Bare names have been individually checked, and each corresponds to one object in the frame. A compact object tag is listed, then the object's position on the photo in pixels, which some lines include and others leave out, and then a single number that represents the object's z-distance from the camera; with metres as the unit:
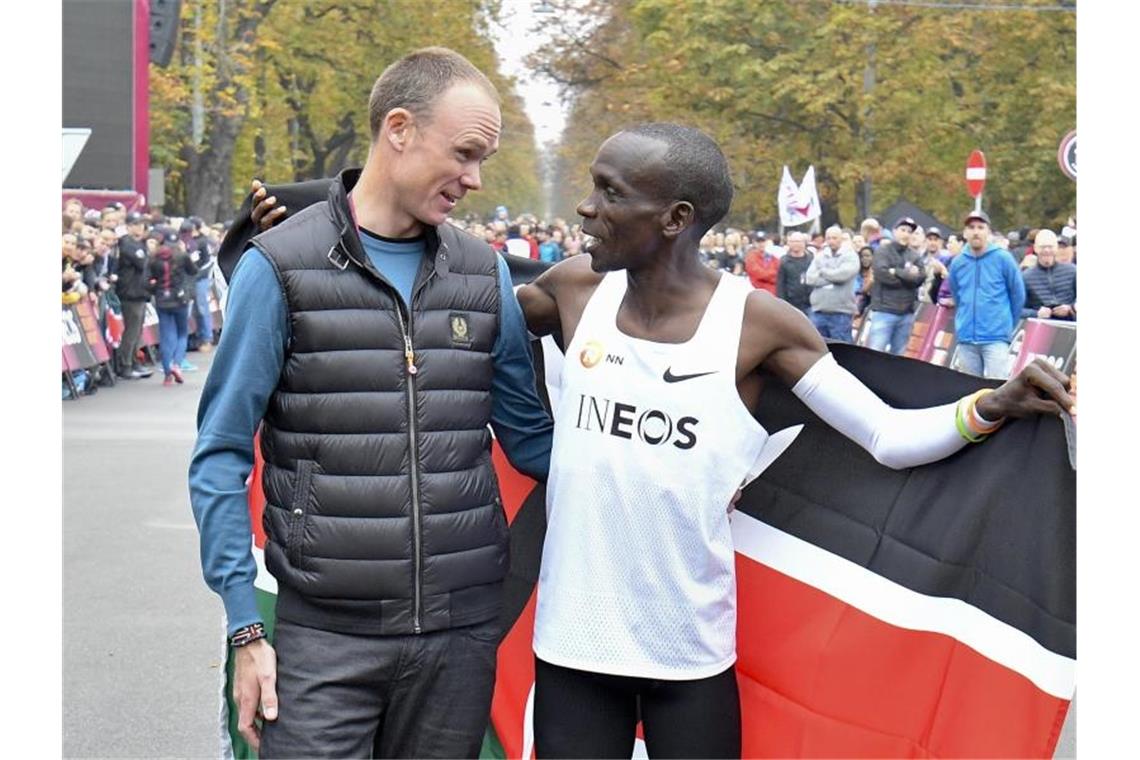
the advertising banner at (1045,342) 14.64
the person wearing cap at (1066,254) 17.20
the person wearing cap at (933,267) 19.69
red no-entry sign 27.44
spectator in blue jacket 15.23
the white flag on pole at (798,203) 29.81
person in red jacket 24.17
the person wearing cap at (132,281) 19.64
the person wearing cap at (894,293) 18.94
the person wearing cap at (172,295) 20.02
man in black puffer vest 3.21
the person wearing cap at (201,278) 23.09
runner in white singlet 3.34
